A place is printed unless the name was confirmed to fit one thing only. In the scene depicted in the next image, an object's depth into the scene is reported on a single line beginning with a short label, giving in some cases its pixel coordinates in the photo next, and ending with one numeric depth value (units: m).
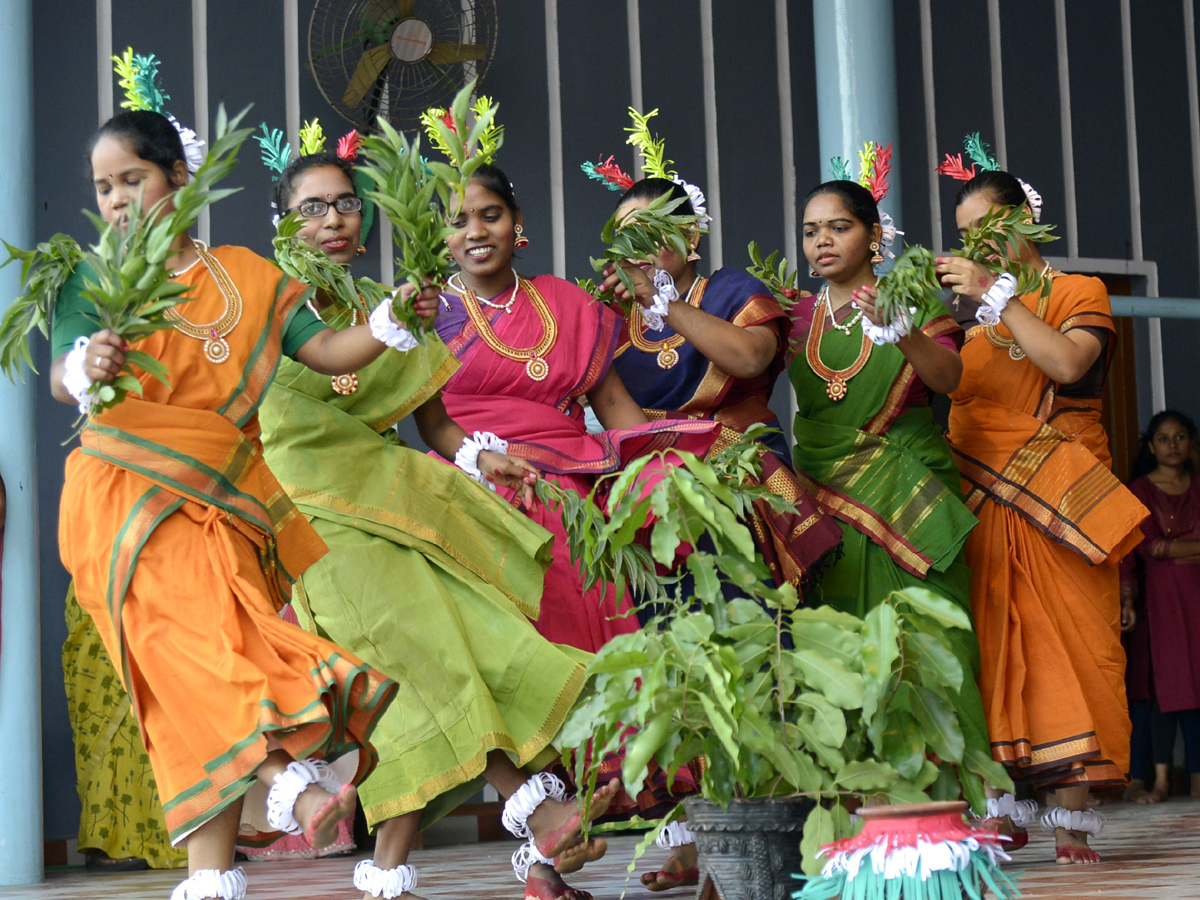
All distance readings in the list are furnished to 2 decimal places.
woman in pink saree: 7.63
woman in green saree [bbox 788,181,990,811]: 8.21
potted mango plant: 4.79
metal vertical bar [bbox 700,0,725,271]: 13.47
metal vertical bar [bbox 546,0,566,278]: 12.89
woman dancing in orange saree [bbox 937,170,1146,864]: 8.25
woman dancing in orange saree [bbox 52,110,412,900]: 5.34
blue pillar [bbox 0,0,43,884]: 9.55
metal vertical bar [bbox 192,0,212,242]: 11.86
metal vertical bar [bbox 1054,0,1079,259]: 14.70
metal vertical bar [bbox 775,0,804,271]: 13.73
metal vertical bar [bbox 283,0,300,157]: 12.07
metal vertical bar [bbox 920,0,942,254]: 14.21
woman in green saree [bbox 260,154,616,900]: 6.53
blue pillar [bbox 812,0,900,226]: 10.75
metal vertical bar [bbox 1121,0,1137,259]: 14.97
